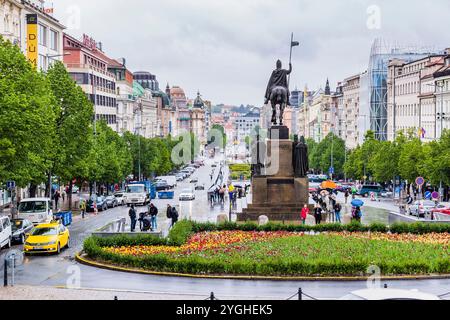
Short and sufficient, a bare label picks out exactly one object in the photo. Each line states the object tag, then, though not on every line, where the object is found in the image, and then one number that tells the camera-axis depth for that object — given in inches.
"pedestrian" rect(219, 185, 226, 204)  3251.5
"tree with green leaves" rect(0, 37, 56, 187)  1763.0
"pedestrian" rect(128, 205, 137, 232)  1936.8
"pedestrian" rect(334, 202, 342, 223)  2091.5
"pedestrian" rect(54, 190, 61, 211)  2834.6
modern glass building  6309.1
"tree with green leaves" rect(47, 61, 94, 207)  2676.9
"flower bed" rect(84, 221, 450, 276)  1226.0
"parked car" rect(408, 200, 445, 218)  2477.9
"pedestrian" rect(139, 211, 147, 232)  1942.9
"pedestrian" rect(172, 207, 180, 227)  2020.2
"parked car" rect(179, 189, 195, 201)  3437.7
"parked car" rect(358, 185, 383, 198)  3971.5
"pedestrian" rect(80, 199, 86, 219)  2625.5
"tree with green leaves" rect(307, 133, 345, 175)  5895.7
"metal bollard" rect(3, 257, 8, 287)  1141.1
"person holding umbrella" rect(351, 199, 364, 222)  2022.9
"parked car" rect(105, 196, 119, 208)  3167.3
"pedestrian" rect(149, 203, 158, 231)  2030.0
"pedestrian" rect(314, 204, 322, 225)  1897.1
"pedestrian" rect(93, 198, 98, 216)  2827.0
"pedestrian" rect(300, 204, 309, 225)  1811.0
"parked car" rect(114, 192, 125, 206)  3373.5
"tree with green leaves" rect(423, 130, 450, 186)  3206.2
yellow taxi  1563.7
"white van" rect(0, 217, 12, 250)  1678.2
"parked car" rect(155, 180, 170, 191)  4436.5
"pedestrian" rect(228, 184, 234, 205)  2853.8
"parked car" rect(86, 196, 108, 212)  2903.5
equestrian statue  2014.0
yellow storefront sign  3442.4
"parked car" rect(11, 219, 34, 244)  1806.1
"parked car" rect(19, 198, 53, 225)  2119.8
